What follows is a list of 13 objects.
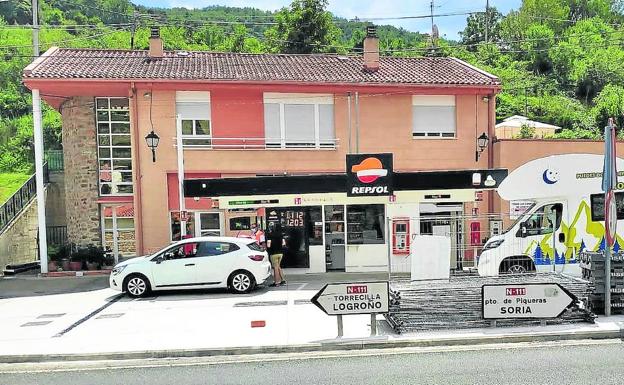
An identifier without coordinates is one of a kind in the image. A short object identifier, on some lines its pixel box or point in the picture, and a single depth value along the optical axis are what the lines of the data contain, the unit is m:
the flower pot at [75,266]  17.77
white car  13.44
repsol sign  14.98
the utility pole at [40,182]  17.34
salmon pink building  17.47
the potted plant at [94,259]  17.81
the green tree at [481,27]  68.25
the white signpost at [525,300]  9.14
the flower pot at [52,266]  17.81
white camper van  13.16
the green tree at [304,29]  36.75
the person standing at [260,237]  15.56
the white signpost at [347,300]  8.94
